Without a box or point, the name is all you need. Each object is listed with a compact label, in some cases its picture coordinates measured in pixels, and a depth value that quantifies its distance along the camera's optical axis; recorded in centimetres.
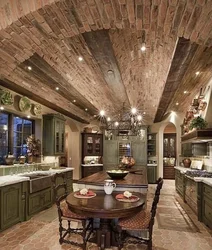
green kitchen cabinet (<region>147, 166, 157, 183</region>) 972
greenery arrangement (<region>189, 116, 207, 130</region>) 498
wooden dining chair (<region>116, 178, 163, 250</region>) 282
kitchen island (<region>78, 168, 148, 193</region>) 363
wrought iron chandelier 554
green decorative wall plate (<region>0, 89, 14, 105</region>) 438
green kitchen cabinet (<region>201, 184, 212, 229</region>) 393
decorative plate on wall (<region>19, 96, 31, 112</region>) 504
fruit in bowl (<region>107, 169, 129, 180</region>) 413
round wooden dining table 257
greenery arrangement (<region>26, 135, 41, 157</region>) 554
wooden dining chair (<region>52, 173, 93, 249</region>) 308
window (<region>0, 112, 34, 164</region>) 497
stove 477
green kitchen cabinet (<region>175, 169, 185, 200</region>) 635
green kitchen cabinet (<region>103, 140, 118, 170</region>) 988
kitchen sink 447
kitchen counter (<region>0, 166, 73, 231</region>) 376
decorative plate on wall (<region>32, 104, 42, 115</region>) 565
